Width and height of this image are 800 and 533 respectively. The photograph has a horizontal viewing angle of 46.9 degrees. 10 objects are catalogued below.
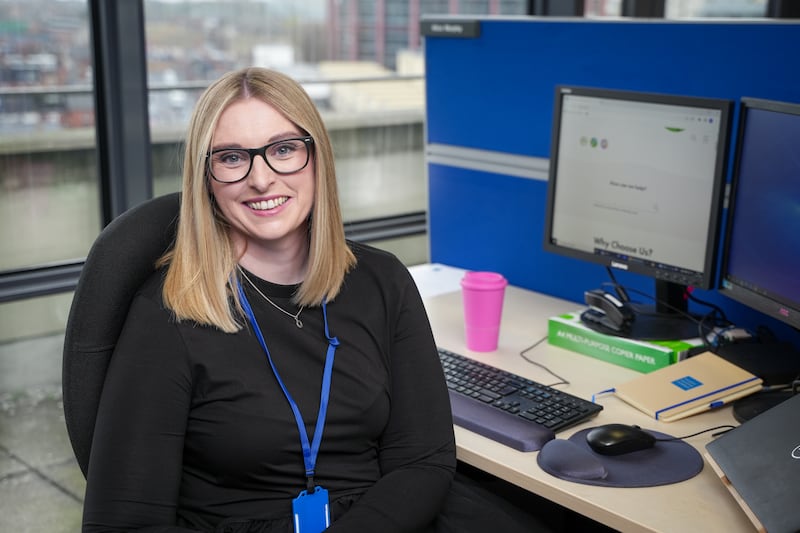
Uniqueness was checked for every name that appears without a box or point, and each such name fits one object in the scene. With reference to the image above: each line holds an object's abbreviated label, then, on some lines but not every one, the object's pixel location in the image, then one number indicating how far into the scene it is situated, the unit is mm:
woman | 1242
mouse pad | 1309
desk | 1212
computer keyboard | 1443
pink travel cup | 1803
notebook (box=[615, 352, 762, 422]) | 1521
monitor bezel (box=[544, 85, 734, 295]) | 1668
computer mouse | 1372
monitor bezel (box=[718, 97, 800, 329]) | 1541
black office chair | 1271
